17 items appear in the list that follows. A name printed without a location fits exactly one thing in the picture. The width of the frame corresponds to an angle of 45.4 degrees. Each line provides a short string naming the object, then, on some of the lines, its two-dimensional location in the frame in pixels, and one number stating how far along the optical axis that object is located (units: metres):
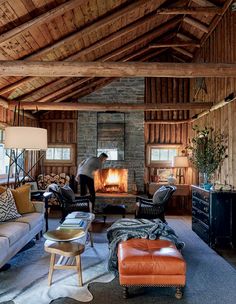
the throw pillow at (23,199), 5.07
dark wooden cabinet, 5.22
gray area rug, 3.16
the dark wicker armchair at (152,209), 6.14
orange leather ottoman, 3.17
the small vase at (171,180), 8.79
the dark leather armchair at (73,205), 6.35
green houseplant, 6.32
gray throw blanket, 3.91
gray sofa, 3.65
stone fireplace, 9.37
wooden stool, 3.36
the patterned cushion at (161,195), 6.08
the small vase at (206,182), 5.83
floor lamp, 5.12
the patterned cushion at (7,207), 4.48
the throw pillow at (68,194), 6.20
